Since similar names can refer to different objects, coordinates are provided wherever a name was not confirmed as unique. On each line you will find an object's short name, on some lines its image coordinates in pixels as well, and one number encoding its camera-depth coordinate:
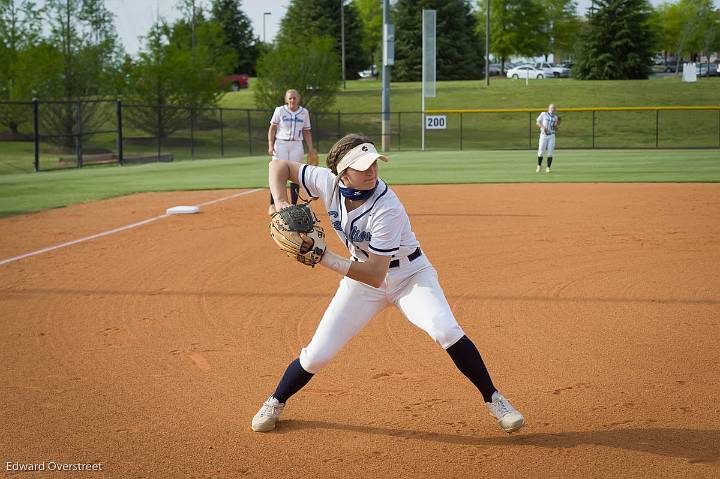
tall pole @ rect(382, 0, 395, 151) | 39.19
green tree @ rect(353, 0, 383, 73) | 90.50
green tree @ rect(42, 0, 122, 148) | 38.97
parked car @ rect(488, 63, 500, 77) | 97.56
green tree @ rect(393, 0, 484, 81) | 77.88
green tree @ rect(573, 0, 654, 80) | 70.75
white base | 14.39
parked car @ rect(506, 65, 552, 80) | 84.83
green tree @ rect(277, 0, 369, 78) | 82.25
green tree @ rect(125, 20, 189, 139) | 43.47
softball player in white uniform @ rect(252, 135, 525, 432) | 4.43
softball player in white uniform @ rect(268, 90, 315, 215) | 14.87
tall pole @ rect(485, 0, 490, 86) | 68.42
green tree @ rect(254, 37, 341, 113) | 52.66
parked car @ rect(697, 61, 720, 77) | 78.80
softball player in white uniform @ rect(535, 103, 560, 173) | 24.69
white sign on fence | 39.12
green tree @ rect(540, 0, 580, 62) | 87.62
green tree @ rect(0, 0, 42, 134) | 38.87
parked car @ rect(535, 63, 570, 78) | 86.24
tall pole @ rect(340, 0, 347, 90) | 78.31
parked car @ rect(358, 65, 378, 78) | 102.66
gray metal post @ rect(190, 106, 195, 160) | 36.13
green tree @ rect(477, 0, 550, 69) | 80.88
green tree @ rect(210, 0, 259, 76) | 85.50
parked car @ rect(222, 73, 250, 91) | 80.44
